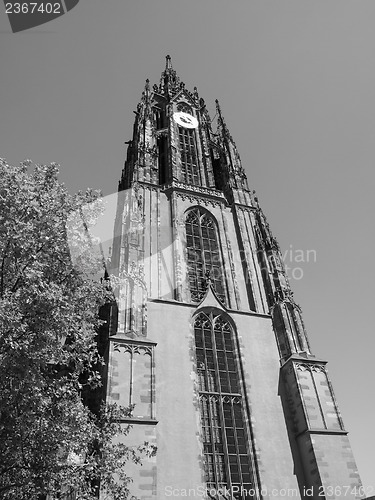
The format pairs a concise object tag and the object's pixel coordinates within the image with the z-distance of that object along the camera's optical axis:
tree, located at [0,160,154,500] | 8.04
